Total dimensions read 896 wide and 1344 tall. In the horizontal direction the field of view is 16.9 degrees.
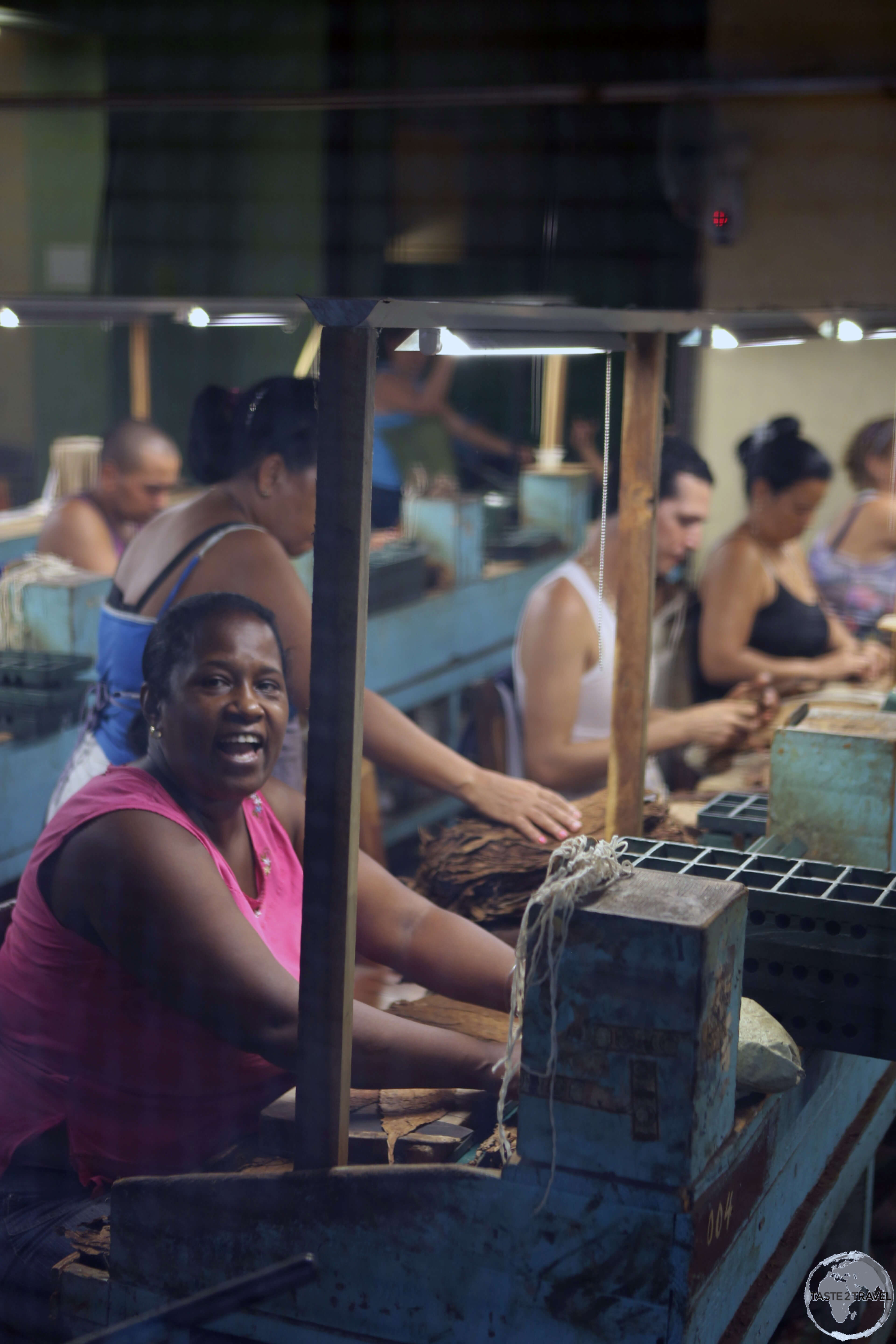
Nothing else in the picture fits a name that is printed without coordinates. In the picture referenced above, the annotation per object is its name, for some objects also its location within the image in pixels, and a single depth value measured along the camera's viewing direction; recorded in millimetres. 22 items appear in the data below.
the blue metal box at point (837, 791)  3927
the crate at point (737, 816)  4137
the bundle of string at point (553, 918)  3241
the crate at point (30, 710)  4739
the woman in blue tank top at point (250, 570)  4061
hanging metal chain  3855
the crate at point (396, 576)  5521
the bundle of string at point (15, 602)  4845
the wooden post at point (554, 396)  7123
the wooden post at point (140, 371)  6440
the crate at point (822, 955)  3499
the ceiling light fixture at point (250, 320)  4508
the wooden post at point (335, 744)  3242
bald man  5554
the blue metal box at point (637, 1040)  3213
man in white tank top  4580
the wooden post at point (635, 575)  3917
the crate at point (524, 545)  7129
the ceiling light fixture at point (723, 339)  3993
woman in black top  5293
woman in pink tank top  3532
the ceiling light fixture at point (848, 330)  4037
